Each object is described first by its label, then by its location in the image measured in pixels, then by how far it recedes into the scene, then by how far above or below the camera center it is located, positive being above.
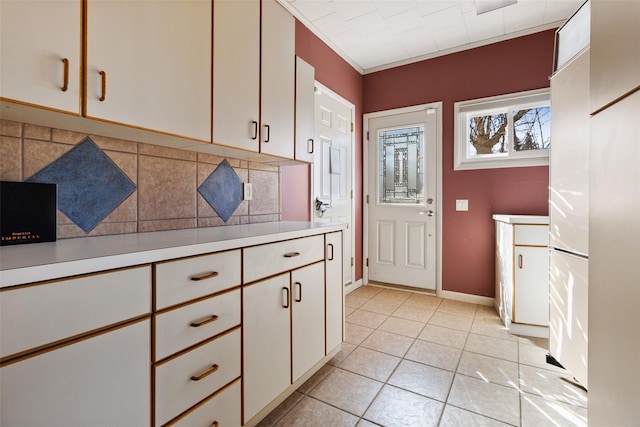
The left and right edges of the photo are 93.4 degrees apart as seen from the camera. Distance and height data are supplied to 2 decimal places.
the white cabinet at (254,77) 1.55 +0.78
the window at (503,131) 2.95 +0.86
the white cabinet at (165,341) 0.72 -0.42
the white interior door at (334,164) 3.04 +0.53
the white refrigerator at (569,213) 1.65 +0.01
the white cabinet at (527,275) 2.40 -0.49
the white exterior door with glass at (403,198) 3.48 +0.18
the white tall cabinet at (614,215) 0.55 +0.00
